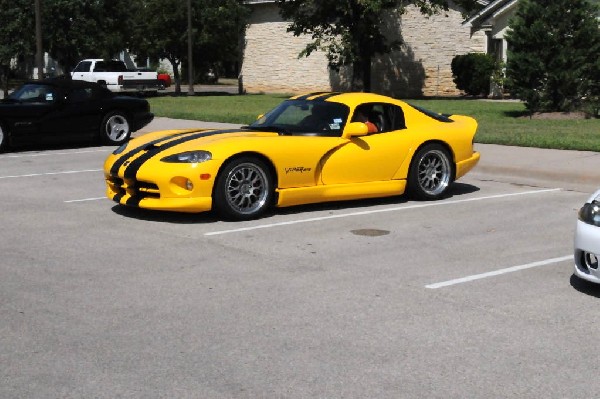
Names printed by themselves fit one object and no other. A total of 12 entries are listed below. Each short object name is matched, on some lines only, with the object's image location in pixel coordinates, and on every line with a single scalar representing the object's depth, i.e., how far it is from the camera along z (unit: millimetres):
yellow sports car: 9484
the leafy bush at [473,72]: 35781
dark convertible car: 16734
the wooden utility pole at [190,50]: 40625
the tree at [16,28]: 43562
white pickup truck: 38719
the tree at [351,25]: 34656
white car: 6535
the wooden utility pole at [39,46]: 30391
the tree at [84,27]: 42906
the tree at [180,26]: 42156
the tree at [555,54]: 22969
